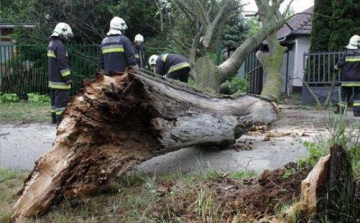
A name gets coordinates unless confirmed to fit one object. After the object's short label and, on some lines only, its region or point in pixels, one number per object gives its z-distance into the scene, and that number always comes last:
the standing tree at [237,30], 22.91
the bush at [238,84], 12.21
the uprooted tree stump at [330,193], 2.33
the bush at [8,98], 12.59
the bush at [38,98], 12.47
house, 17.66
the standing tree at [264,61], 8.09
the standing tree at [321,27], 13.23
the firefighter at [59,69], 7.06
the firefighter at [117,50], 7.22
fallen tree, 3.16
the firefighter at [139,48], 8.91
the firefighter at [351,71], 8.42
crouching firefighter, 7.71
